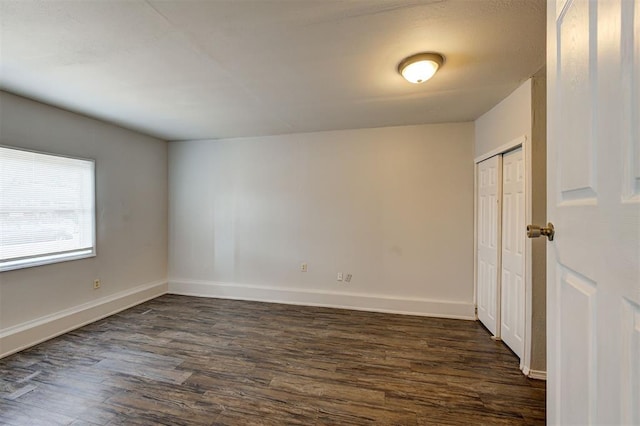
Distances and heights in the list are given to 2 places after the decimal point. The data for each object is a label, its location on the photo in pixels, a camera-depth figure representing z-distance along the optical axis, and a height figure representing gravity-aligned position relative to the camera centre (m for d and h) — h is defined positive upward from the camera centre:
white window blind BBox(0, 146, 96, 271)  2.59 +0.04
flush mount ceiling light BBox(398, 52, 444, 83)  1.91 +1.07
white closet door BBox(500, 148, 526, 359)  2.44 -0.38
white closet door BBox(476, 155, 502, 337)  2.85 -0.30
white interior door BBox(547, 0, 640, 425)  0.55 +0.00
